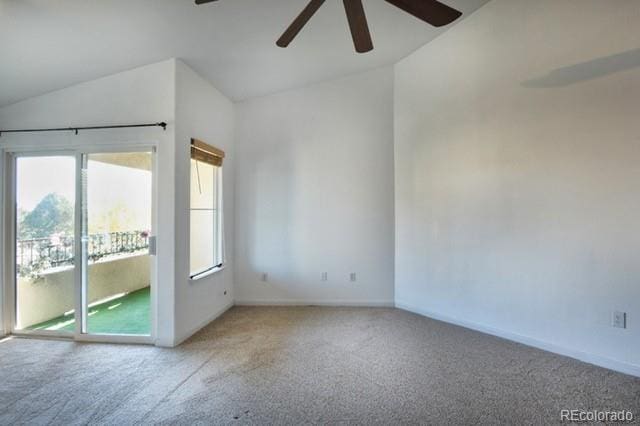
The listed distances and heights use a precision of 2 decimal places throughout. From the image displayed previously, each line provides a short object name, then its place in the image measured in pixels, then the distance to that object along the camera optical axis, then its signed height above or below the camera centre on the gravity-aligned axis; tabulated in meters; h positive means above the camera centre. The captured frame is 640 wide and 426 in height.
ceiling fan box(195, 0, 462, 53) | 1.84 +1.20
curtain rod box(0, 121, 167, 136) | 3.25 +0.93
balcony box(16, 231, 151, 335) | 3.41 -0.70
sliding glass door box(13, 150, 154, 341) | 3.39 -0.28
